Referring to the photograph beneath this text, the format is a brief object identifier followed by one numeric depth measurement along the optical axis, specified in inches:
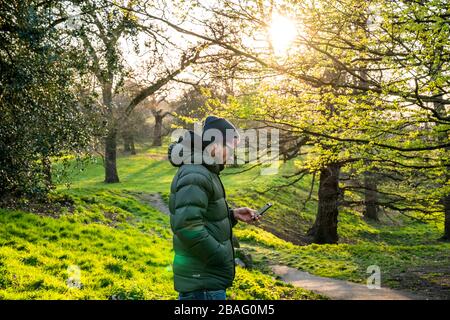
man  133.7
